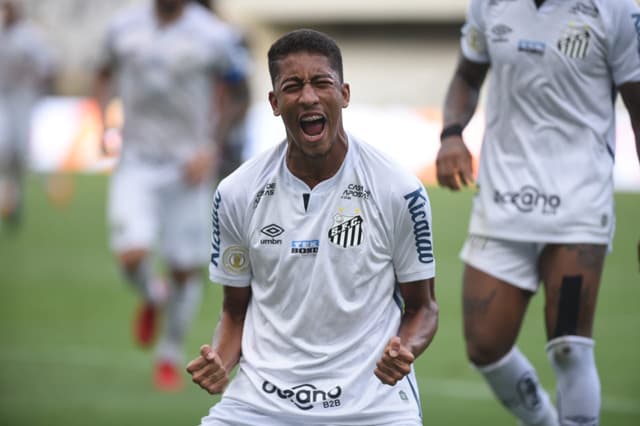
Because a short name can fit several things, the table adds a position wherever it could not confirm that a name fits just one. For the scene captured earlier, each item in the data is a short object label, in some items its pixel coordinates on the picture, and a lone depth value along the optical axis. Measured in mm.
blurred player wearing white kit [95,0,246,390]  18703
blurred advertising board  37969
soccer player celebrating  8883
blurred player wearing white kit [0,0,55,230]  35437
